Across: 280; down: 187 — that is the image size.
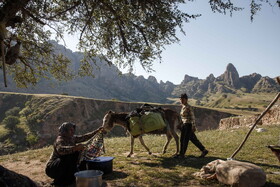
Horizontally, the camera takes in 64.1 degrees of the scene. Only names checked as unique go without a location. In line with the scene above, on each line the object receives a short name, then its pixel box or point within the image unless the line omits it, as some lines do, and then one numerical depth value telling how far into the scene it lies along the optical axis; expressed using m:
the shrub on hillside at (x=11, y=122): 62.09
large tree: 9.20
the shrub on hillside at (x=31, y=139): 55.08
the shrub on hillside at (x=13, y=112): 71.50
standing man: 9.20
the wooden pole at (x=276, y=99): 6.41
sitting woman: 6.09
